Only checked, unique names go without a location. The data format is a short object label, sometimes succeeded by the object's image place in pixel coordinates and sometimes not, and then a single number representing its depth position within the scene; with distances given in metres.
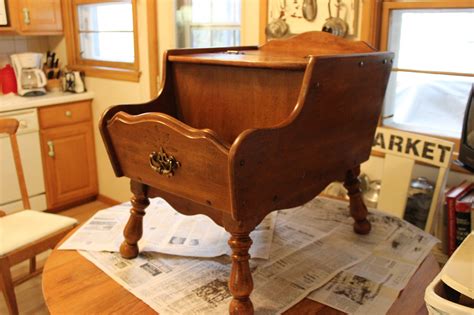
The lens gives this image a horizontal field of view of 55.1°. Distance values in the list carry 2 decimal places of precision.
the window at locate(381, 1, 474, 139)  1.86
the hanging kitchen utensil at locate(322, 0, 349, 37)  1.97
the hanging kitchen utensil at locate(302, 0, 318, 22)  2.03
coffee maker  3.14
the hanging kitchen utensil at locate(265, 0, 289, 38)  2.13
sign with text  1.62
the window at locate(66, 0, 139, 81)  3.06
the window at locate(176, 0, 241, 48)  2.57
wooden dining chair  1.86
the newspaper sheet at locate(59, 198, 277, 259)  1.31
